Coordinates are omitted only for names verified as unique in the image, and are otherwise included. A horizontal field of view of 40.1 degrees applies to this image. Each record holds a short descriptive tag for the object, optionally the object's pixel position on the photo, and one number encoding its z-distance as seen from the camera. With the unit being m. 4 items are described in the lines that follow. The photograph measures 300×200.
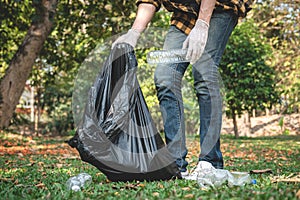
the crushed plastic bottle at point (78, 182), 1.87
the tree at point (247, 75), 9.55
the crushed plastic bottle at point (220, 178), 1.83
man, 2.29
